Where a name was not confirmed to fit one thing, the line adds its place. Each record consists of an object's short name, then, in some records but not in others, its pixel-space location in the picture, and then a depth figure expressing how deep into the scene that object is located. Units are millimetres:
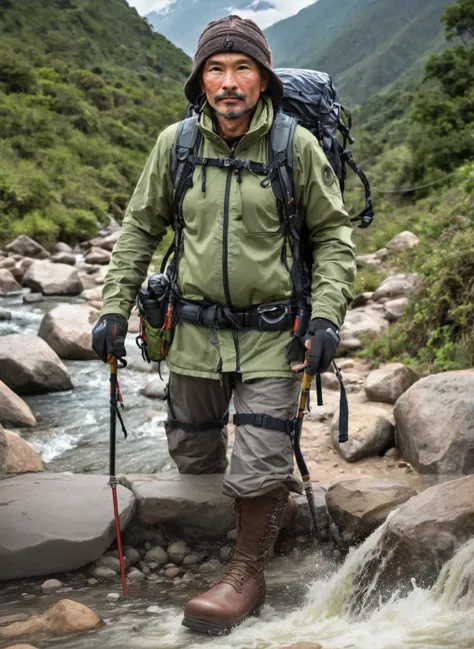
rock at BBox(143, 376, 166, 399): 7664
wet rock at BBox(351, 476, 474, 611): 3021
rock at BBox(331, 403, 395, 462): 5375
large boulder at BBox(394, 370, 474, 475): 4691
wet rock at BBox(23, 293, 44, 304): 13055
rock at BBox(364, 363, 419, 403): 6367
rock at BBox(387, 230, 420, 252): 13320
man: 3107
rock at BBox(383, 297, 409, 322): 9094
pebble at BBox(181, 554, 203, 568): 3734
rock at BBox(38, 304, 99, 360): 9258
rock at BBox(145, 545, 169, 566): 3730
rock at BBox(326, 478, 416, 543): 3727
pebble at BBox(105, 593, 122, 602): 3307
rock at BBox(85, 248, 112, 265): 18672
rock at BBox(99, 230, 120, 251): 20922
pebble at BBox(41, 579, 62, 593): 3383
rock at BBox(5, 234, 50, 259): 18438
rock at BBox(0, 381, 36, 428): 6273
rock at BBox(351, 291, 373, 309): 10609
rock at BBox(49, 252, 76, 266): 18500
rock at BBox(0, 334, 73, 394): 7598
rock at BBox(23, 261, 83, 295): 14117
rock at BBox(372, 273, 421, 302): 10160
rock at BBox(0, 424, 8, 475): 4328
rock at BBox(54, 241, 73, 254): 20906
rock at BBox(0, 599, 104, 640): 2887
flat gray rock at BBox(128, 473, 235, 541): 3816
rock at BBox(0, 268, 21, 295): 14250
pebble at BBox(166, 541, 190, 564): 3765
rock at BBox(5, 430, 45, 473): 4652
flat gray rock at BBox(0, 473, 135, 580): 3430
